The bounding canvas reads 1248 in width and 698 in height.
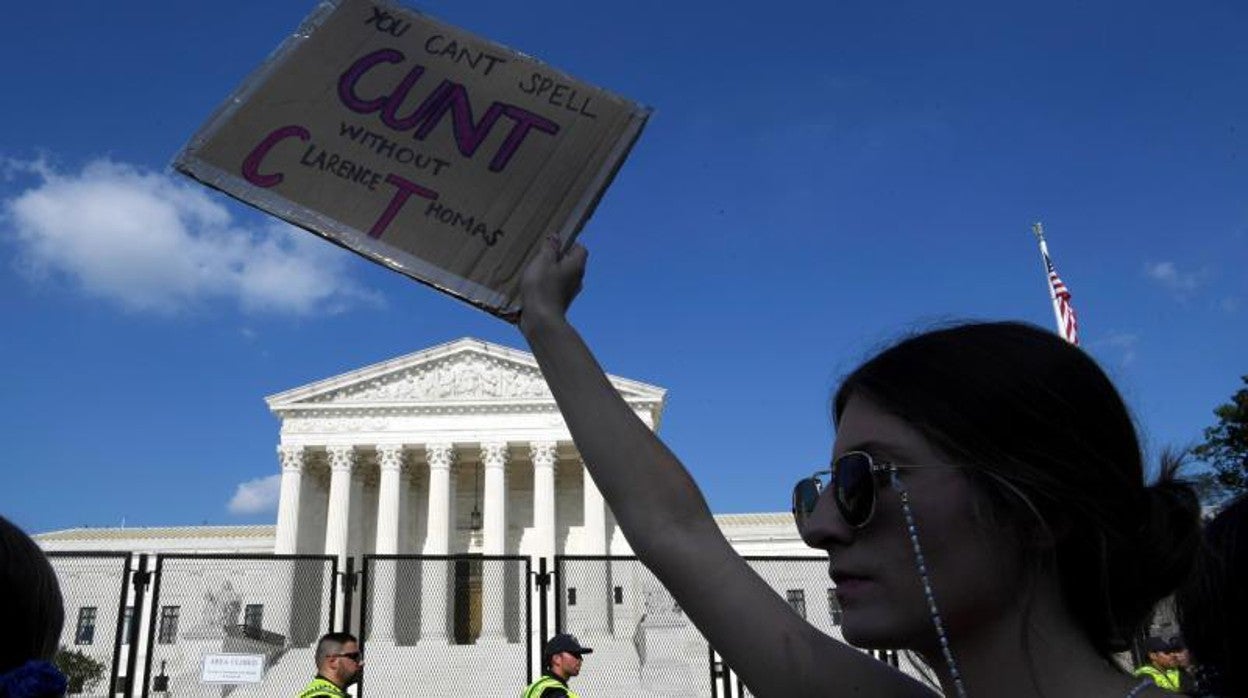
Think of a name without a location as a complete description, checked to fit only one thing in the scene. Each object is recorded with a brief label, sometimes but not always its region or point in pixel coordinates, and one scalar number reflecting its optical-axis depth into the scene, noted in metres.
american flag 18.62
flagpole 18.61
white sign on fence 11.62
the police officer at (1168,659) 8.62
